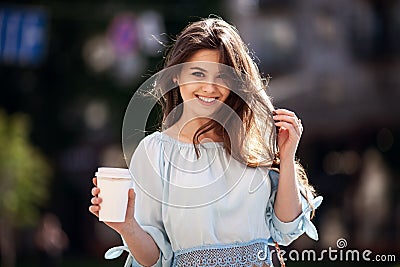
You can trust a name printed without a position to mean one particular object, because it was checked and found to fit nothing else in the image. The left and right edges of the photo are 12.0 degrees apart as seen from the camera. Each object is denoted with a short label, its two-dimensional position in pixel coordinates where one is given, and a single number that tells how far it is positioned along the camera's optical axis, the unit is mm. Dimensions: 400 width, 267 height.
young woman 5806
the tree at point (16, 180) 35496
